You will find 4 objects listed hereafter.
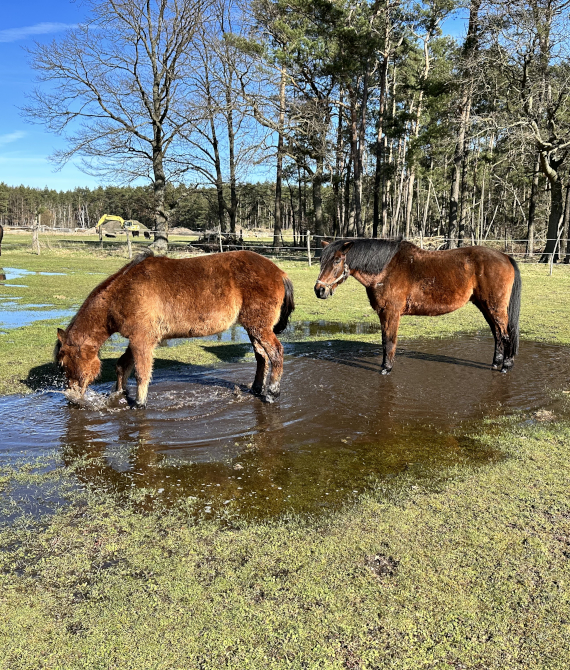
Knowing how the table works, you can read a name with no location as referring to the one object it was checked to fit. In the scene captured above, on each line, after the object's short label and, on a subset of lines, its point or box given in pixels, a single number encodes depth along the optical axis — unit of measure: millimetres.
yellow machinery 78875
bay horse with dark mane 7109
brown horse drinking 5375
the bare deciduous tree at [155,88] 27641
